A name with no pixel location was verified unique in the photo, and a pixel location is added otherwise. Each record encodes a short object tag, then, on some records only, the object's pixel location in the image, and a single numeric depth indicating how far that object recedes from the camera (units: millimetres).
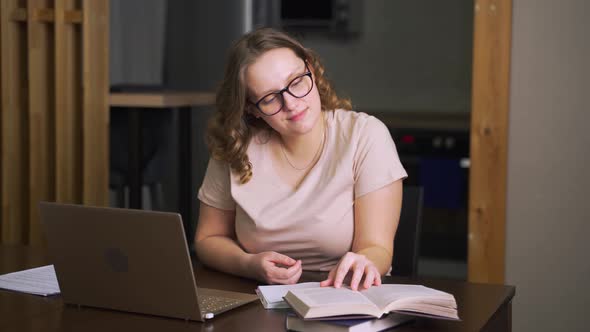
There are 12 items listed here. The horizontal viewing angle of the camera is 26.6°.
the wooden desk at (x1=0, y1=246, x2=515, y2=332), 2023
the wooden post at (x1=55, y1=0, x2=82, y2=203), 3957
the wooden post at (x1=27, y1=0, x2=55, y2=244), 3996
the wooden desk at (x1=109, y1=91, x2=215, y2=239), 4552
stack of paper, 2124
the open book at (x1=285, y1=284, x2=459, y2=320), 1957
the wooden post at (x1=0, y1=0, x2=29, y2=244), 4023
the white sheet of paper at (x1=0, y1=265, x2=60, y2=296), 2263
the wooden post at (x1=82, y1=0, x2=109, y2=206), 3913
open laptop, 2008
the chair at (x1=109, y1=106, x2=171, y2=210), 5063
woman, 2476
